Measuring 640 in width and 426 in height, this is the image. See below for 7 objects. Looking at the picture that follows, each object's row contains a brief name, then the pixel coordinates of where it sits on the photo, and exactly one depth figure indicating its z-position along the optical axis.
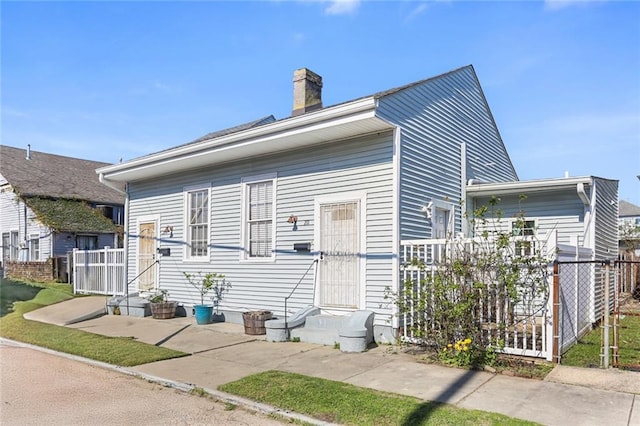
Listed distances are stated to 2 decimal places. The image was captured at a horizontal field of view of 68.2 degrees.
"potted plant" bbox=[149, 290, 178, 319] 11.69
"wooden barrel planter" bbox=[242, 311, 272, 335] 9.57
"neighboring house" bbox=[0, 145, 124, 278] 23.45
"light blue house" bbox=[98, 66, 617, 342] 8.73
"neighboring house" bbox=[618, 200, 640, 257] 17.65
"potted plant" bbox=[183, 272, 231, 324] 10.84
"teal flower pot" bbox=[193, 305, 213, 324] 10.81
